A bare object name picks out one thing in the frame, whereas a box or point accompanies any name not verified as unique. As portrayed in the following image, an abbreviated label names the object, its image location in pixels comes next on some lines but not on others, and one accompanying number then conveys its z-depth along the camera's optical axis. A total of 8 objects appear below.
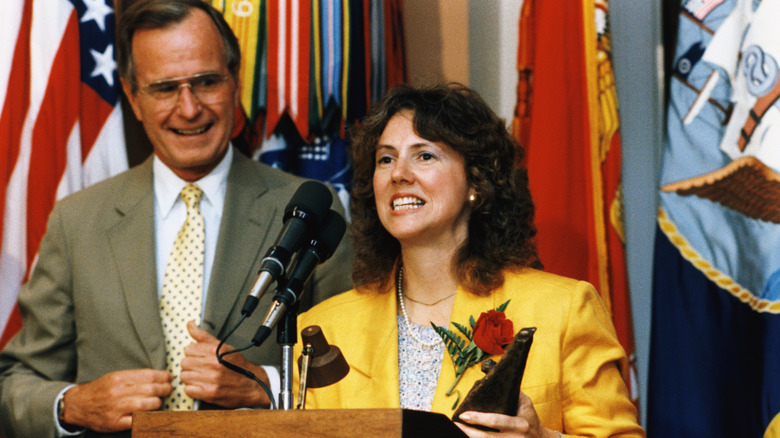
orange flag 5.84
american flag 6.28
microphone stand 3.30
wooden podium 2.80
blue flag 5.17
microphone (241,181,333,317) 3.19
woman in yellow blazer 4.25
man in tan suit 5.39
